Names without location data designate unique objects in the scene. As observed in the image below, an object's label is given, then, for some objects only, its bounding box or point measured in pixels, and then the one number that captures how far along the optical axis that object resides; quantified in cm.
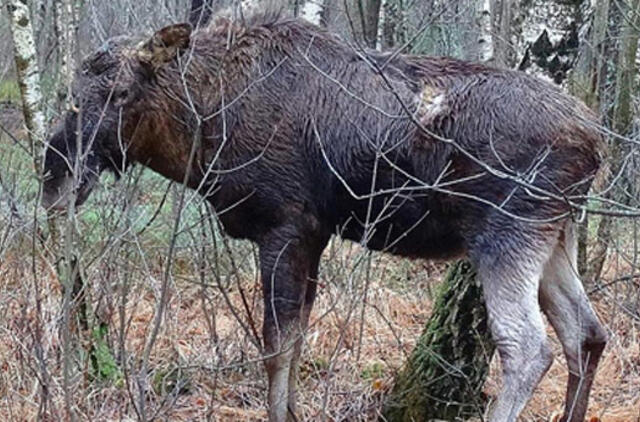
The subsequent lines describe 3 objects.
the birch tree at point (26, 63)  654
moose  480
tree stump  579
